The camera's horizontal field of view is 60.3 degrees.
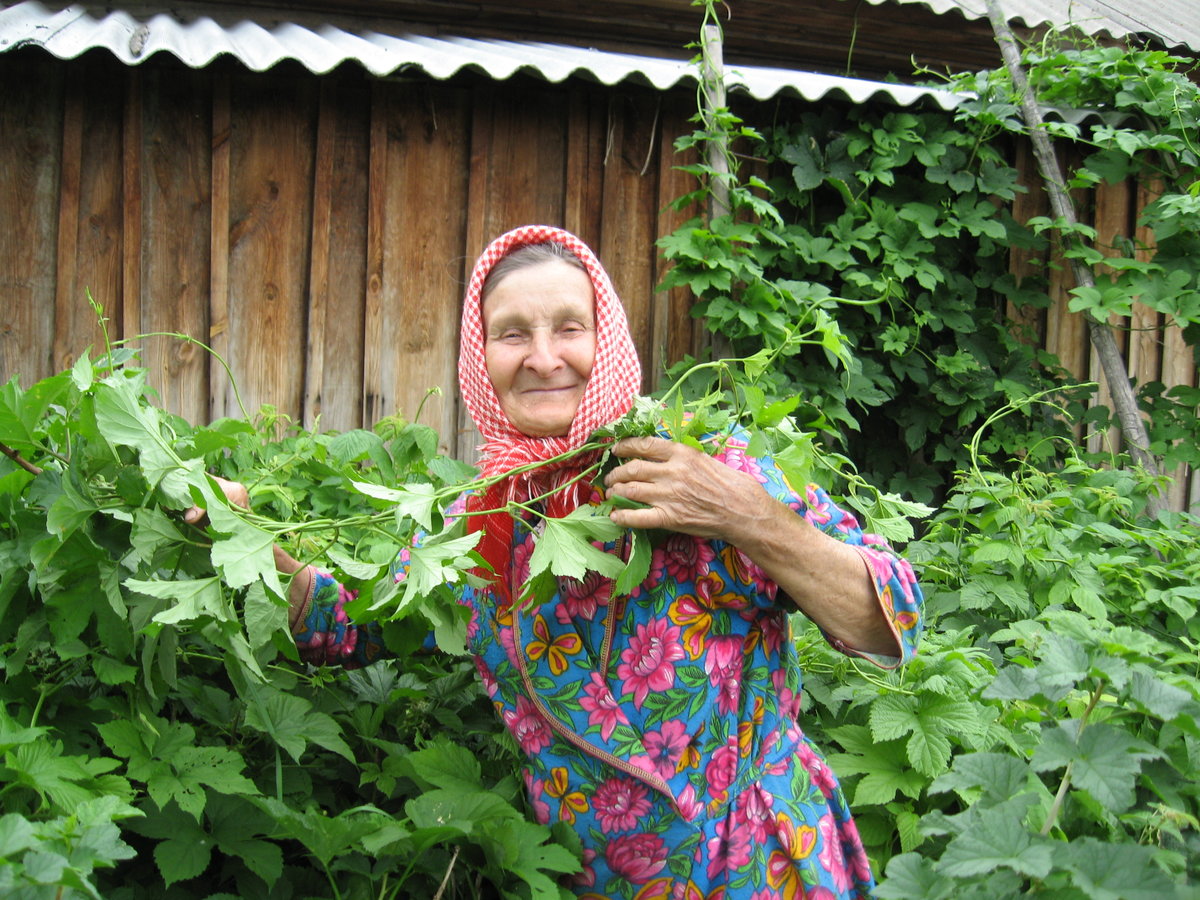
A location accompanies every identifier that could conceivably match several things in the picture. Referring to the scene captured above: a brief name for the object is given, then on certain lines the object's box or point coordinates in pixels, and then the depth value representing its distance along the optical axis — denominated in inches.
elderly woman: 65.0
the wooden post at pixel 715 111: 151.4
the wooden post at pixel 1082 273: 174.6
